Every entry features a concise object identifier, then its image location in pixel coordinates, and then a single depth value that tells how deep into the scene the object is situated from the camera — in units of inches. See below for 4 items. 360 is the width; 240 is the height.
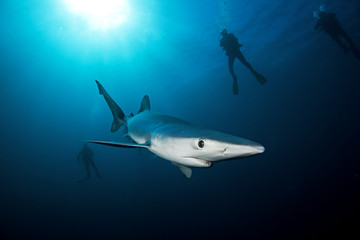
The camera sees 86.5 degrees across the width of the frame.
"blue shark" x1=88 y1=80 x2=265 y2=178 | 55.3
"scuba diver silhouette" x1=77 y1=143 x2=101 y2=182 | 600.4
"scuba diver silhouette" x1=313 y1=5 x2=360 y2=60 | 398.6
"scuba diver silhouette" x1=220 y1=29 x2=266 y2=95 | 375.9
